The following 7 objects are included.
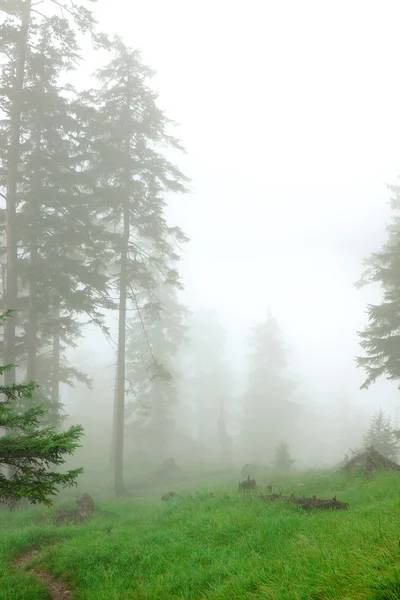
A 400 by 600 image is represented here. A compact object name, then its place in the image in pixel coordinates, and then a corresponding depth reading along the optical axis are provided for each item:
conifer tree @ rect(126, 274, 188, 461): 27.86
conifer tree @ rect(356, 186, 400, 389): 13.81
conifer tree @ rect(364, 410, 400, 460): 16.23
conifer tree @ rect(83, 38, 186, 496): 16.50
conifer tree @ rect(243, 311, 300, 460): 34.03
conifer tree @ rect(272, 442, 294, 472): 19.56
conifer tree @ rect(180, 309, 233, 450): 42.00
